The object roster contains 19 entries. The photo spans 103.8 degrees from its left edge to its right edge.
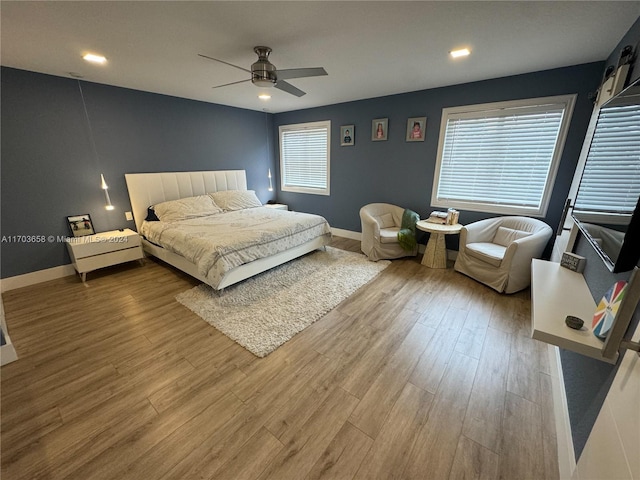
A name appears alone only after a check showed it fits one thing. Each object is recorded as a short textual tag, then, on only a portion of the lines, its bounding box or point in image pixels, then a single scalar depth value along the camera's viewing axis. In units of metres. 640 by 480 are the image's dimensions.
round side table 3.44
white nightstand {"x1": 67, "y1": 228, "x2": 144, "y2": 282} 3.01
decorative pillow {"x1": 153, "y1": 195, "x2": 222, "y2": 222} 3.72
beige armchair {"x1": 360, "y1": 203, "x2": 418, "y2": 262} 3.71
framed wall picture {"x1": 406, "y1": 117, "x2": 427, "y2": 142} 3.74
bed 2.80
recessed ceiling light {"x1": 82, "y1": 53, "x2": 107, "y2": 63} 2.41
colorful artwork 0.91
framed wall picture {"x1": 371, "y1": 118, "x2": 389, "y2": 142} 4.09
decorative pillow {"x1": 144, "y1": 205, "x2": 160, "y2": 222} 3.71
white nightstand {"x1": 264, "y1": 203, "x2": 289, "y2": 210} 5.38
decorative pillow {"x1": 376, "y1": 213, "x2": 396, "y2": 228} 4.14
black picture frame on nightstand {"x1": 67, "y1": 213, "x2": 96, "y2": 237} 3.22
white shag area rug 2.24
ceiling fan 2.22
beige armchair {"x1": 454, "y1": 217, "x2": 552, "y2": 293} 2.77
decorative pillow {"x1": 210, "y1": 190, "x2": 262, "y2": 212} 4.39
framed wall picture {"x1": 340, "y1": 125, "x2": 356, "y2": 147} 4.49
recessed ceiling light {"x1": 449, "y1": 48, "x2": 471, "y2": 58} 2.33
